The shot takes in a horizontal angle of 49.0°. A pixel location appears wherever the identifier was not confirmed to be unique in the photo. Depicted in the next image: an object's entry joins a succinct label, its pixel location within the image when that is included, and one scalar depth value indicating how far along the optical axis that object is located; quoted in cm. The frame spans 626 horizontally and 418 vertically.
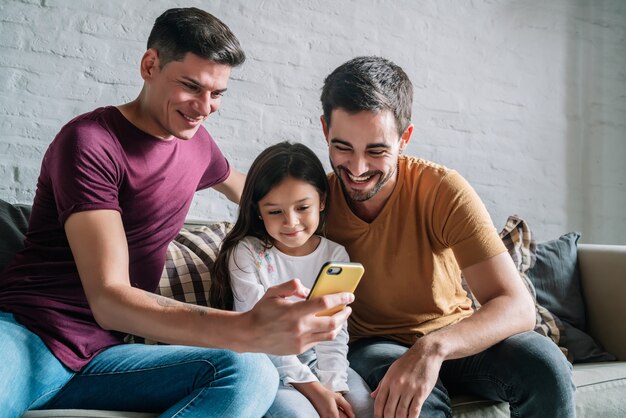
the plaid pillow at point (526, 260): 215
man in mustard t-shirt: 148
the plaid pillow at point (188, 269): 179
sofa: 165
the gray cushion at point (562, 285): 224
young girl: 158
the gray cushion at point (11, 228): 167
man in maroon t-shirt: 124
